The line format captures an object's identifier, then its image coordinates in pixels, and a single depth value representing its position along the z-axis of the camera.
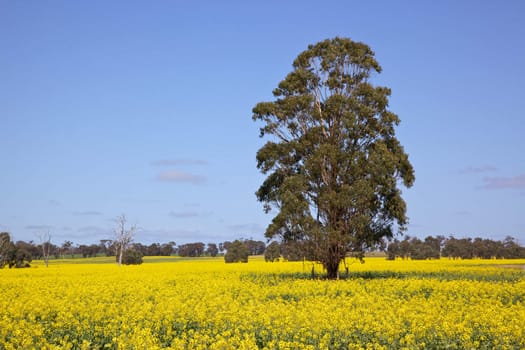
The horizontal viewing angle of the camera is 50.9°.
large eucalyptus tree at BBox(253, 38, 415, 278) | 32.53
